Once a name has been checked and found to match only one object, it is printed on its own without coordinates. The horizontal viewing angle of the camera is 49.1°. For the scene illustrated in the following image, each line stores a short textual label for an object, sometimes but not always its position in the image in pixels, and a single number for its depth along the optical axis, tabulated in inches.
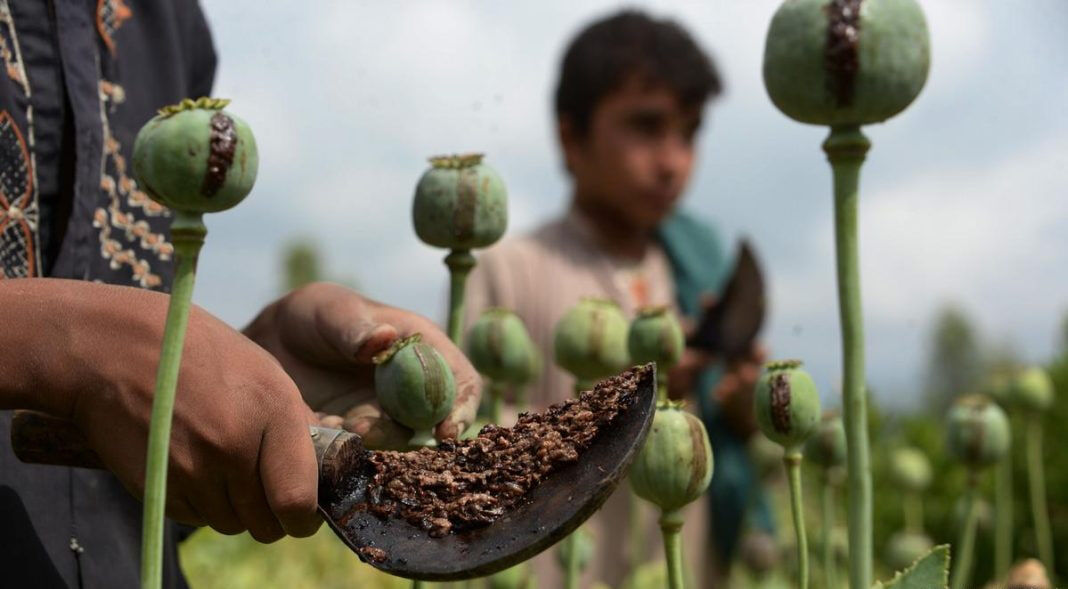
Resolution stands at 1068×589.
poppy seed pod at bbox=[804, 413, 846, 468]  38.4
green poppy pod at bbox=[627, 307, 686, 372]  36.9
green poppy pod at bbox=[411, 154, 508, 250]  31.4
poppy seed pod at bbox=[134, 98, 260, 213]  19.7
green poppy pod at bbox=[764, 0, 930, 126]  19.1
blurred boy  92.4
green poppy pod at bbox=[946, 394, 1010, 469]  44.6
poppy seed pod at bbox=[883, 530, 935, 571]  54.1
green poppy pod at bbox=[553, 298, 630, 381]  39.7
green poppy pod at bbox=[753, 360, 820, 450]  29.1
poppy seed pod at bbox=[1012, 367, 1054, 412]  55.6
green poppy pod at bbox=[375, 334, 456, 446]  28.4
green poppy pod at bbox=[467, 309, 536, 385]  42.1
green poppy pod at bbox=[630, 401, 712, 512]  27.5
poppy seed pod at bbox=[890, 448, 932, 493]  64.1
